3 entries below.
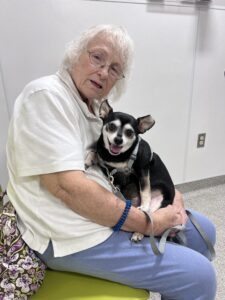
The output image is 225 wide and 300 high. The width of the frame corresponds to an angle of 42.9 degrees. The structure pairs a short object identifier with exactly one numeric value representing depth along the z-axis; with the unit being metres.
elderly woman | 0.77
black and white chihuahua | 1.00
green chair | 0.83
